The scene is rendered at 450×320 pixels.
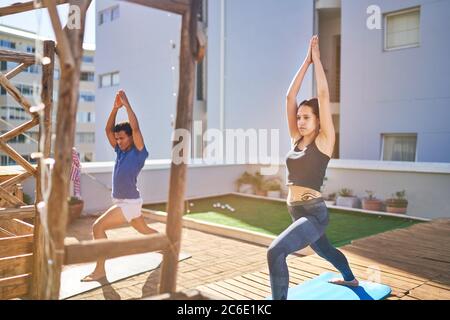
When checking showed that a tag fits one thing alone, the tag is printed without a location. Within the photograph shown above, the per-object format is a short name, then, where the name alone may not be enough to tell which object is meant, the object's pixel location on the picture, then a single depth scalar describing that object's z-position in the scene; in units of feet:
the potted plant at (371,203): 36.42
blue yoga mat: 14.10
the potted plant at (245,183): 46.34
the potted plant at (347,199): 37.99
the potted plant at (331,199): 39.37
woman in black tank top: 11.60
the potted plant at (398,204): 34.88
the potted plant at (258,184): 45.44
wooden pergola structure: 8.27
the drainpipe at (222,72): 56.70
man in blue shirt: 17.67
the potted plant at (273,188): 44.29
